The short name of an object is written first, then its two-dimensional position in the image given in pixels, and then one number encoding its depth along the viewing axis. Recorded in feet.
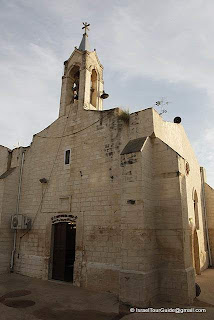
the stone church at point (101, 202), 22.43
